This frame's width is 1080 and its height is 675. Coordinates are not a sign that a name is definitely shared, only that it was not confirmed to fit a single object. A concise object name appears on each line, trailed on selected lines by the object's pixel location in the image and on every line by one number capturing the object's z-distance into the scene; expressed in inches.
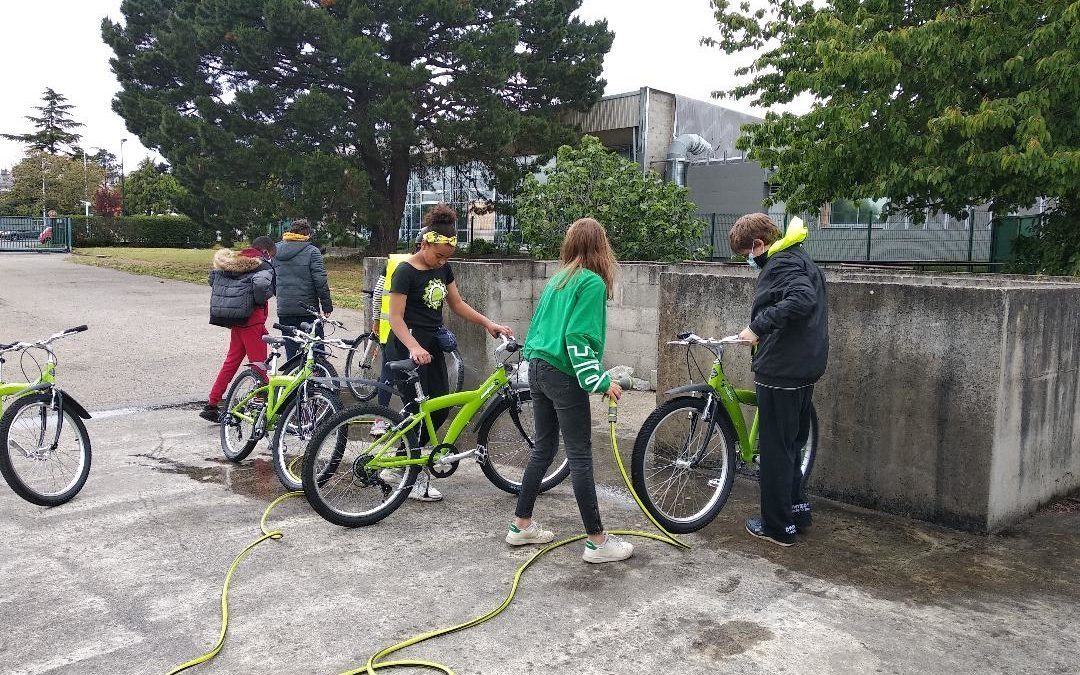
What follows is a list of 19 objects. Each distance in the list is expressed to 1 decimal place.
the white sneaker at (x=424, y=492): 220.2
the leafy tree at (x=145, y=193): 2605.8
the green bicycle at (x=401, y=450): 197.3
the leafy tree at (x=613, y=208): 490.9
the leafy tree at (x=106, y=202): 2153.1
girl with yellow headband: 213.9
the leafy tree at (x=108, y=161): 3981.3
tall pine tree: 983.0
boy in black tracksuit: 183.6
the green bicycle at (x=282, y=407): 227.5
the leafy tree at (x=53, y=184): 2413.9
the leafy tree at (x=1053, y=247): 577.9
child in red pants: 290.0
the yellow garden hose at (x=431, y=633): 134.4
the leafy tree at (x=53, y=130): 3280.0
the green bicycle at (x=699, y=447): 196.5
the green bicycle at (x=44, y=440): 208.4
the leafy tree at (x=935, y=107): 490.6
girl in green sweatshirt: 171.0
